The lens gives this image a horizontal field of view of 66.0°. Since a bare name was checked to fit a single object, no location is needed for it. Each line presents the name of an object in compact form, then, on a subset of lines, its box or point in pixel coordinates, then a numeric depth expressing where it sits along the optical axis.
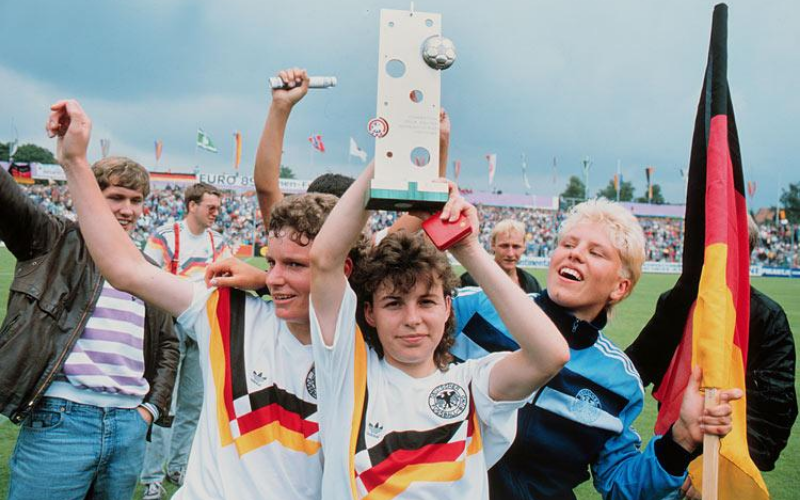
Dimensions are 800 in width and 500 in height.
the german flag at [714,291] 2.22
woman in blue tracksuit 2.21
